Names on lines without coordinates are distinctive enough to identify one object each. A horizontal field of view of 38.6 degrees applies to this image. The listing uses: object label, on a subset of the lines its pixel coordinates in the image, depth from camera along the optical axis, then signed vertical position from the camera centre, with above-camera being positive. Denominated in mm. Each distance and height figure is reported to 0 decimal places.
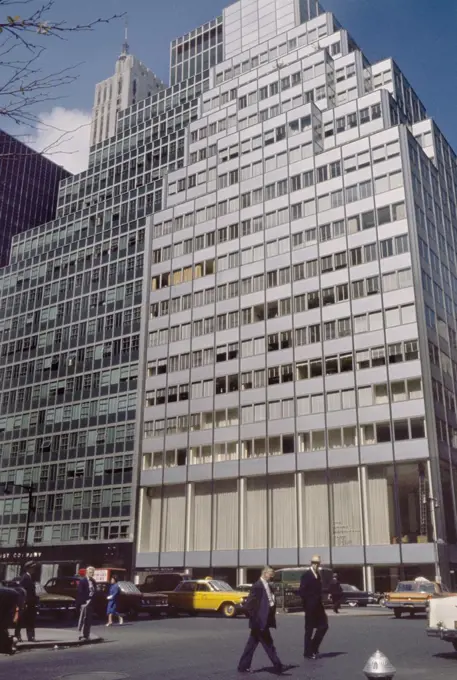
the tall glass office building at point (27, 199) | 101688 +53107
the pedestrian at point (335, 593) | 32344 -2443
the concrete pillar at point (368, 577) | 47250 -2322
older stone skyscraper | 141000 +94101
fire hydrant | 5320 -983
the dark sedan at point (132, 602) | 28500 -2561
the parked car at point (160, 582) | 34469 -2050
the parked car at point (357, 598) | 38688 -3095
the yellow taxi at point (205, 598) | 29875 -2503
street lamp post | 66938 +5094
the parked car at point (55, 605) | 27000 -2573
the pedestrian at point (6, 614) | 8734 -963
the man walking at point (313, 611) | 12797 -1267
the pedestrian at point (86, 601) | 17172 -1537
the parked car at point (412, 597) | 28047 -2199
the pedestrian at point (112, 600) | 23562 -2039
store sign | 63406 -1438
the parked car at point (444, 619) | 12969 -1448
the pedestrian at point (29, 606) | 16469 -1587
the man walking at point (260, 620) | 11391 -1332
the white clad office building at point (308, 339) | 49031 +16785
